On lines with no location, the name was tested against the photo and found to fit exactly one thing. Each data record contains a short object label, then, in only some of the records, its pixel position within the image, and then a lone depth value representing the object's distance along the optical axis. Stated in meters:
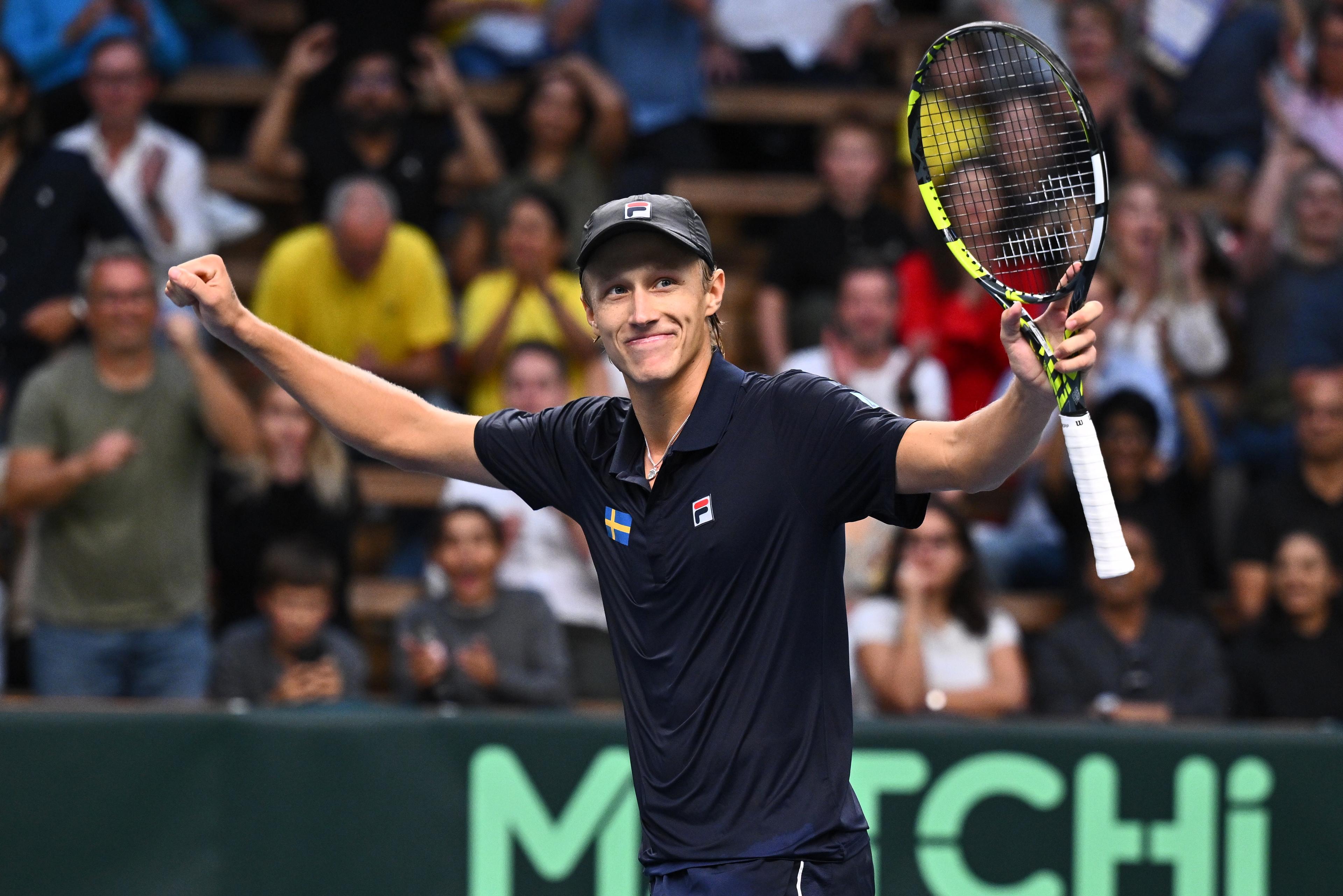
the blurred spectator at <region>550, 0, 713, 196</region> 19.94
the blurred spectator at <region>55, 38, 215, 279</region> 17.42
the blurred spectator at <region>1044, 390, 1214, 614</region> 15.70
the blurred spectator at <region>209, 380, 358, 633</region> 14.95
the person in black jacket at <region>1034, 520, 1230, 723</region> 14.14
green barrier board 12.10
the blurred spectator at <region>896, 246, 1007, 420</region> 17.14
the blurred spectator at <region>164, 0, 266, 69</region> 21.06
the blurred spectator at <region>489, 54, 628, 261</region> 18.67
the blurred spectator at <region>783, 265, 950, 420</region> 16.17
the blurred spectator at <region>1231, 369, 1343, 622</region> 15.62
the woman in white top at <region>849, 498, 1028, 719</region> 13.87
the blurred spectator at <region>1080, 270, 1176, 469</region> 16.66
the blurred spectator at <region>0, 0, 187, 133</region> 18.44
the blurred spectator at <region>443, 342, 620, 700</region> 14.89
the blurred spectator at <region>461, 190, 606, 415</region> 16.81
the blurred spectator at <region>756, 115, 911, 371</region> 18.22
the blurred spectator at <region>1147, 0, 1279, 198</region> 21.17
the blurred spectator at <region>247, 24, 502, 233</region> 18.42
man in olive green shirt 13.99
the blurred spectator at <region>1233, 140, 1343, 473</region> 17.56
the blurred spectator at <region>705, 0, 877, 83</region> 21.55
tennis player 6.48
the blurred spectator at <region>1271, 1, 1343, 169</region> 20.37
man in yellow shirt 16.94
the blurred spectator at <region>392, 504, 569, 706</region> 13.58
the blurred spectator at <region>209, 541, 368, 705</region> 13.67
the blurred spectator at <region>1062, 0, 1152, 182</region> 18.94
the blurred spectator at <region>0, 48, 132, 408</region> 16.28
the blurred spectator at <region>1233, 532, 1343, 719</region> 14.34
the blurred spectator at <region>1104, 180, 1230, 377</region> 17.17
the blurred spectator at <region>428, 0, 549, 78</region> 20.39
